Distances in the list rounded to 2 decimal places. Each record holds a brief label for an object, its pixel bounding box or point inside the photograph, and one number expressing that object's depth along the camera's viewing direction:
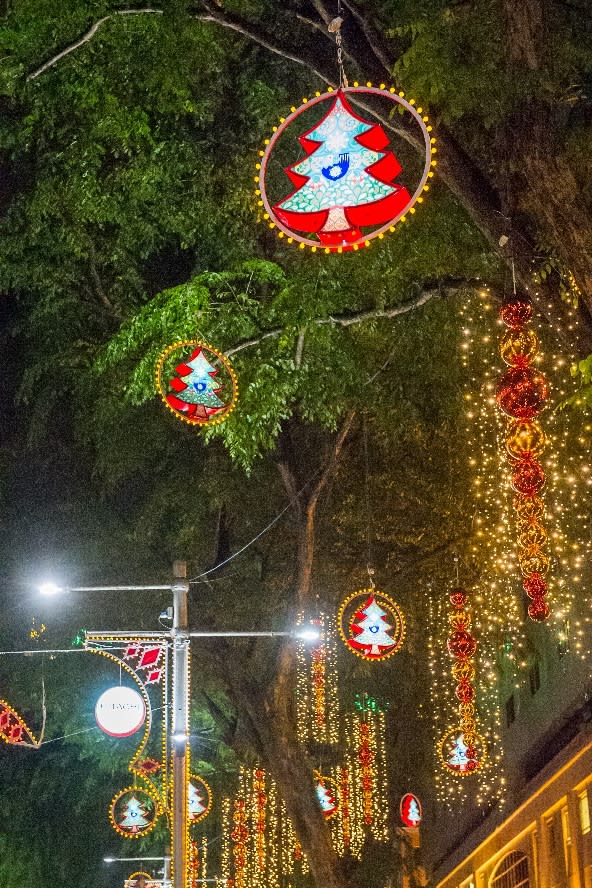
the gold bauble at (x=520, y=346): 9.35
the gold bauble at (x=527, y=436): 9.37
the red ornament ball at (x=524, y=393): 9.23
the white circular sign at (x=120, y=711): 17.81
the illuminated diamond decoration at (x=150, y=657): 17.17
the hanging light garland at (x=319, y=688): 20.30
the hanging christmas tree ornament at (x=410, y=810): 23.78
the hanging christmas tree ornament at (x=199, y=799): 26.94
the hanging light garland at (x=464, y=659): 16.17
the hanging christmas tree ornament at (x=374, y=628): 15.64
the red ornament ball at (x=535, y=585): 9.95
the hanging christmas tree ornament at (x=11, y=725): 18.92
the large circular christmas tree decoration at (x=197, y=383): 12.77
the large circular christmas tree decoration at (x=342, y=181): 7.88
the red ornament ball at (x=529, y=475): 9.55
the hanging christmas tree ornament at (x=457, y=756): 21.03
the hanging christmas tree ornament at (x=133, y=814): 25.73
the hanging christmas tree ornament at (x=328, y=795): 22.83
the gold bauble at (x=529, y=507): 9.78
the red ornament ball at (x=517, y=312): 9.33
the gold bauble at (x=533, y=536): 9.89
